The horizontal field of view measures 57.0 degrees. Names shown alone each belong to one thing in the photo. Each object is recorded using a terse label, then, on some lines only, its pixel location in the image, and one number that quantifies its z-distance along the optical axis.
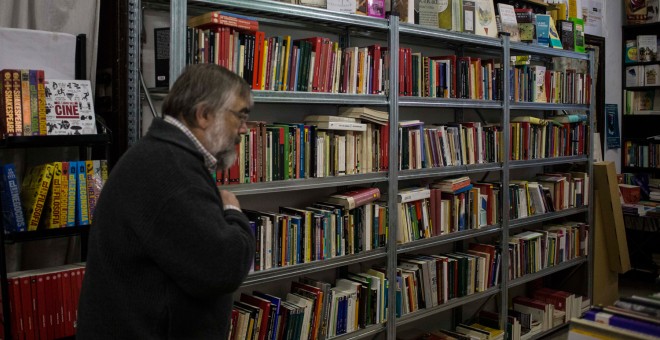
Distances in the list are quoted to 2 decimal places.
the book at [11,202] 2.06
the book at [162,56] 2.45
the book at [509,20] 4.05
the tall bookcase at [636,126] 6.02
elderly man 1.43
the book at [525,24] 4.22
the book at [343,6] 2.93
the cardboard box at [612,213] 4.89
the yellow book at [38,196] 2.09
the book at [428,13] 3.54
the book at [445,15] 3.64
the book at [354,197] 3.05
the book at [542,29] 4.35
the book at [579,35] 4.74
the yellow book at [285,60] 2.74
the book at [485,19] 3.86
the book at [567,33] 4.61
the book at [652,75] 5.89
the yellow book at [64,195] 2.13
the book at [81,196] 2.18
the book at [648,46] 5.94
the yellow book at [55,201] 2.12
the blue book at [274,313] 2.72
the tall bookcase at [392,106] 2.65
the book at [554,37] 4.44
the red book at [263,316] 2.68
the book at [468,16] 3.73
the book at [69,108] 2.15
